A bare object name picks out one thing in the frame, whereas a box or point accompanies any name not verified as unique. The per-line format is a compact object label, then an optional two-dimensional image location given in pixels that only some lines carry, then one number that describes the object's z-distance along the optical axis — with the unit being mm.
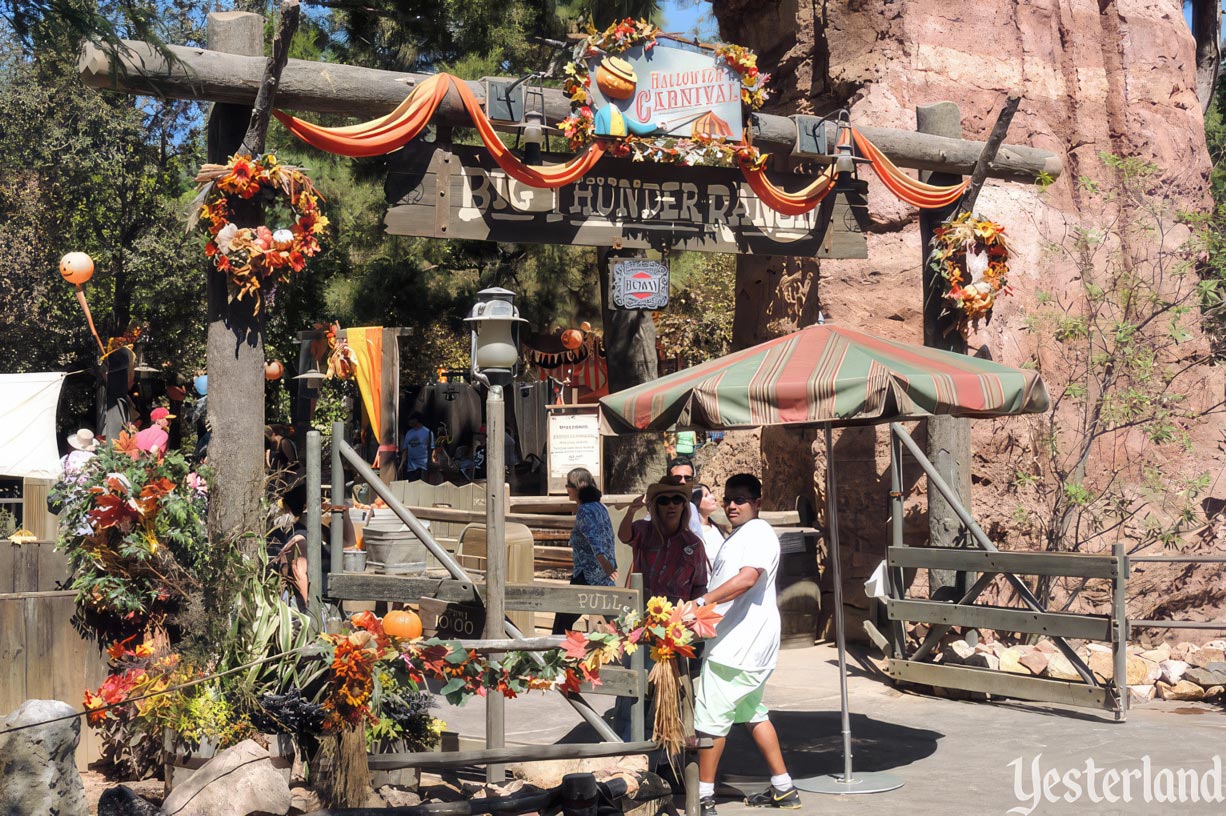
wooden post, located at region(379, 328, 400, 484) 13953
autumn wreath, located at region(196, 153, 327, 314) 7391
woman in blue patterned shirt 8430
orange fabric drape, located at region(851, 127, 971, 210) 9625
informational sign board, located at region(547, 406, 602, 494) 14625
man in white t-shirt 6223
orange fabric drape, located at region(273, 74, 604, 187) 7727
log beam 7098
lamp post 6312
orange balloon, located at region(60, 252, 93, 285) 15031
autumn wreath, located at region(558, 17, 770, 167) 8695
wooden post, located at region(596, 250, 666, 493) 15953
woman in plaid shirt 6910
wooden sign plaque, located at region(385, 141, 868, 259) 8398
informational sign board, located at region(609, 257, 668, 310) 9805
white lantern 6527
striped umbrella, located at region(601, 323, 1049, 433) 6188
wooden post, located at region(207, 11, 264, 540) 7371
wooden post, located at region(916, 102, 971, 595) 10250
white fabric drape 16719
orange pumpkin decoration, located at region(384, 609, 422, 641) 6382
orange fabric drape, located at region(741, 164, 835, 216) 9266
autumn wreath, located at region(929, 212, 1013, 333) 10102
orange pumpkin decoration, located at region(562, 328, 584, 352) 18672
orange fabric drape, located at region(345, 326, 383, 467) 14797
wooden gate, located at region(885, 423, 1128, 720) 8320
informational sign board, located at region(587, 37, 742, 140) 8742
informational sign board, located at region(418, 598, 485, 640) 6613
